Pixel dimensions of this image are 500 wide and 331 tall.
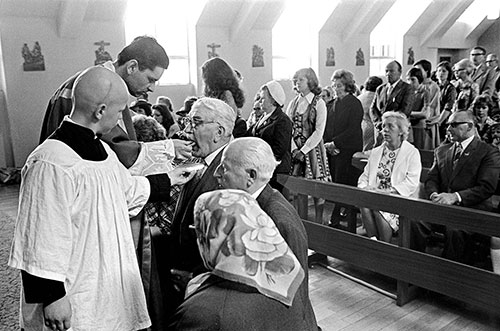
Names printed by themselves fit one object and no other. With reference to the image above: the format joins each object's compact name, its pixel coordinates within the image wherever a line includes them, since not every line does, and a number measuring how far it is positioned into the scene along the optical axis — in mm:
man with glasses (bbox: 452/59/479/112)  6605
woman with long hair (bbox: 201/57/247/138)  3385
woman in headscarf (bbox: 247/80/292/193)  4223
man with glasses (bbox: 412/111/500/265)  3582
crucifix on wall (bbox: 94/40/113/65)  9000
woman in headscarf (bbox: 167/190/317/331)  1374
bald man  1574
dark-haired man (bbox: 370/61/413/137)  5836
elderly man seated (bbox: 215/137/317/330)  1884
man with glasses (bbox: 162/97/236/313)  2338
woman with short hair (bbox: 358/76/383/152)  6605
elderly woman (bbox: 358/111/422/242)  3818
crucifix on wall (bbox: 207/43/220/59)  10508
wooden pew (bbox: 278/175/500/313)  2941
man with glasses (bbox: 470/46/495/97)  7547
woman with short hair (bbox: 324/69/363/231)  5480
